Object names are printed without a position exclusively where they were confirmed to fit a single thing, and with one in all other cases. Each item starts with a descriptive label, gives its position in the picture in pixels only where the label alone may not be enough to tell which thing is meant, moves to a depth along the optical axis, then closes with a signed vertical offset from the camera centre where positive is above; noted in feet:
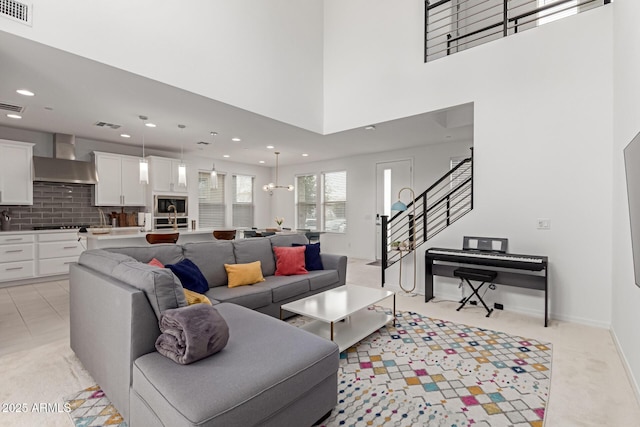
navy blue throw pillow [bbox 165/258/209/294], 9.38 -1.99
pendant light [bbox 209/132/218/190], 17.75 +1.72
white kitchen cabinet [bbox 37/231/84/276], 17.47 -2.37
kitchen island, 13.42 -1.24
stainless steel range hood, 18.06 +2.68
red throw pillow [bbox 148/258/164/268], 9.09 -1.52
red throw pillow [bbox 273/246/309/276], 12.83 -2.07
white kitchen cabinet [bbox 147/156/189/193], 21.99 +2.62
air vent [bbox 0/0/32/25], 8.21 +5.39
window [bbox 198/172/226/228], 27.14 +0.71
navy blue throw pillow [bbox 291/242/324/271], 13.60 -2.05
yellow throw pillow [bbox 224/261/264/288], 11.10 -2.29
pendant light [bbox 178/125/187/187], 16.89 +2.05
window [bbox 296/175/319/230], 29.48 +0.92
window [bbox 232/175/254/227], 29.73 +1.01
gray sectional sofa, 4.52 -2.60
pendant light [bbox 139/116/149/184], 15.48 +2.01
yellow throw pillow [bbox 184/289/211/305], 7.48 -2.14
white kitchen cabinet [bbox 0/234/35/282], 16.28 -2.48
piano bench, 11.90 -2.44
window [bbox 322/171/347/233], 27.22 +0.91
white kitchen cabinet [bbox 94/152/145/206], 20.18 +1.98
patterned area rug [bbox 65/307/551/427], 6.18 -4.07
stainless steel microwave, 22.17 +0.46
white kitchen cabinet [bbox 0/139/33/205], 16.69 +2.07
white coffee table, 8.74 -2.86
